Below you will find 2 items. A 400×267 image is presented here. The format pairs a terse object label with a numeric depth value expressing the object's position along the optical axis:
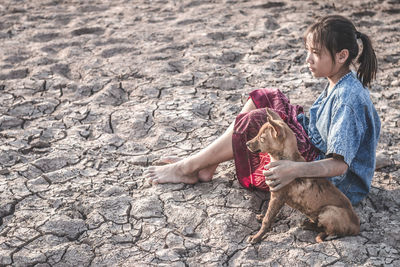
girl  2.40
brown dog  2.39
